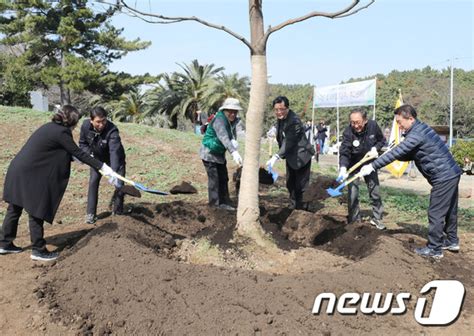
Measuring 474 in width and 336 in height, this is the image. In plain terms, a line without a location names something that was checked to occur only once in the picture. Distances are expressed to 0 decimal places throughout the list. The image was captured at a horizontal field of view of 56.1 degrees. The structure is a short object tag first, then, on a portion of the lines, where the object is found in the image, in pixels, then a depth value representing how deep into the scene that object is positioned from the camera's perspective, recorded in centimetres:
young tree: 407
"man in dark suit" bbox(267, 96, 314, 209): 532
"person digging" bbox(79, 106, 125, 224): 498
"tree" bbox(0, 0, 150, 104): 2169
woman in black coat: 393
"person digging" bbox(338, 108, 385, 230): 520
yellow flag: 1096
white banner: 1228
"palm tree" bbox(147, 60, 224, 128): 2523
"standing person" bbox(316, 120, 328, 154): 1862
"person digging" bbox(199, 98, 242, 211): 508
